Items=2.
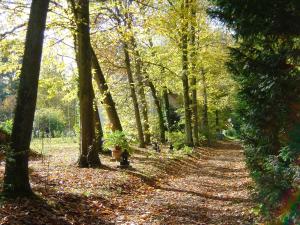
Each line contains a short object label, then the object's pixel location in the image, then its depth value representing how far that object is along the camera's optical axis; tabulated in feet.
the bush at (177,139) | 76.70
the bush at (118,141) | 44.65
